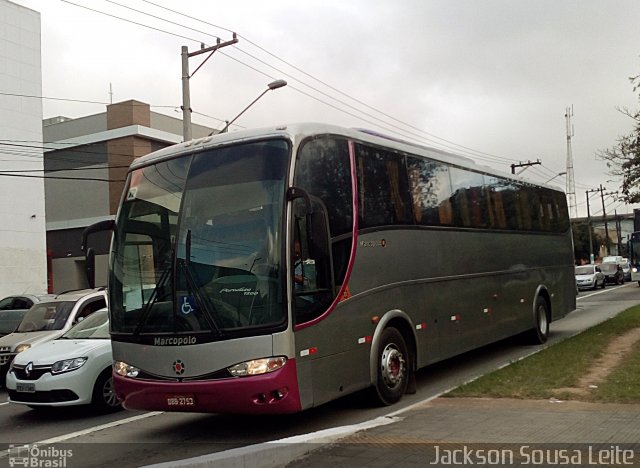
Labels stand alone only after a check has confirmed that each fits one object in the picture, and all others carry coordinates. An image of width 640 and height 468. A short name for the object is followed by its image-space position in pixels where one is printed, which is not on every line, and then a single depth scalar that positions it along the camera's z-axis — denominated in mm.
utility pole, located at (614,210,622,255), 74188
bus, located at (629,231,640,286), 38156
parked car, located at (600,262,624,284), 46625
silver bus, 6875
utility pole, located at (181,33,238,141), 20000
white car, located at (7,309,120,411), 9008
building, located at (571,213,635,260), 90538
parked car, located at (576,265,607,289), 41531
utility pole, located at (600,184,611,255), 76000
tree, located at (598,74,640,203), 16250
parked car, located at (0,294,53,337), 15539
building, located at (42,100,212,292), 40125
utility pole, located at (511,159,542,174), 51562
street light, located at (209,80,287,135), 19750
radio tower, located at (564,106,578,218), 59625
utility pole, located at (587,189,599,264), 68462
